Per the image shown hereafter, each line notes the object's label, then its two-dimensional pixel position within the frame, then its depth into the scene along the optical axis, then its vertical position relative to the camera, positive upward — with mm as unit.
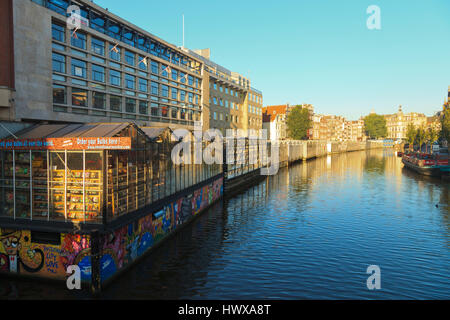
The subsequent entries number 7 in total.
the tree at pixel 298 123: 135625 +11736
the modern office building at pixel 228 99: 80375 +15327
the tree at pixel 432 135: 109575 +4834
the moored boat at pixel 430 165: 62422 -3584
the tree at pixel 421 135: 122062 +5429
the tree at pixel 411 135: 134600 +6097
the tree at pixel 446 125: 73375 +5717
